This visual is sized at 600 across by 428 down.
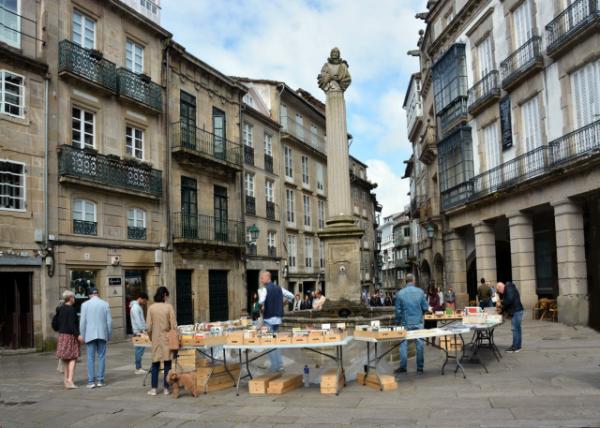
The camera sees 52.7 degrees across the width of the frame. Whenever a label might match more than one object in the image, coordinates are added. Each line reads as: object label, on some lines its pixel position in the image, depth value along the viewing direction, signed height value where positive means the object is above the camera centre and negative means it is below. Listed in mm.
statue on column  16922 +5390
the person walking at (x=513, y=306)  12664 -890
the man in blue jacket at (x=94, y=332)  10859 -957
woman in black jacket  10844 -1047
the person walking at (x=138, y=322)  12327 -924
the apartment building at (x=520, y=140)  16812 +4108
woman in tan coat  9609 -866
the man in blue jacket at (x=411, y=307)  10977 -725
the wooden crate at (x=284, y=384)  9430 -1784
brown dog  9477 -1673
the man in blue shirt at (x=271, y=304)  11258 -595
